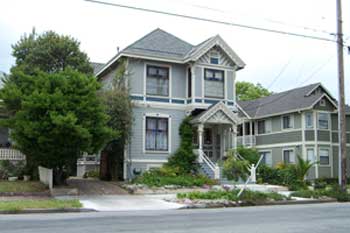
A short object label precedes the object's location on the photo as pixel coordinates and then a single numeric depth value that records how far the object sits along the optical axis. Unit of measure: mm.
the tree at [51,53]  27500
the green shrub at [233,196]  19141
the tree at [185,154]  26422
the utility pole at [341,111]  21094
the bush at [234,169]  19531
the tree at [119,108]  24219
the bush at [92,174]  29734
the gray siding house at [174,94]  26062
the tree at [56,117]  18547
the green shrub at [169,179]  23094
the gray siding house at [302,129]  33344
